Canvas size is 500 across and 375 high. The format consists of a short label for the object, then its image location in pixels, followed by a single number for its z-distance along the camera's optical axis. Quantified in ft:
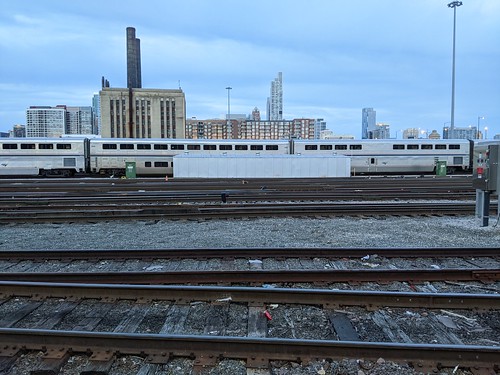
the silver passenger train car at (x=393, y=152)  123.34
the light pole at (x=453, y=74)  138.51
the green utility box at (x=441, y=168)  119.44
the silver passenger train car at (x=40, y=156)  112.06
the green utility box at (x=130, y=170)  109.50
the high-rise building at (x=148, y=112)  363.97
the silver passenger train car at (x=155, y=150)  116.67
